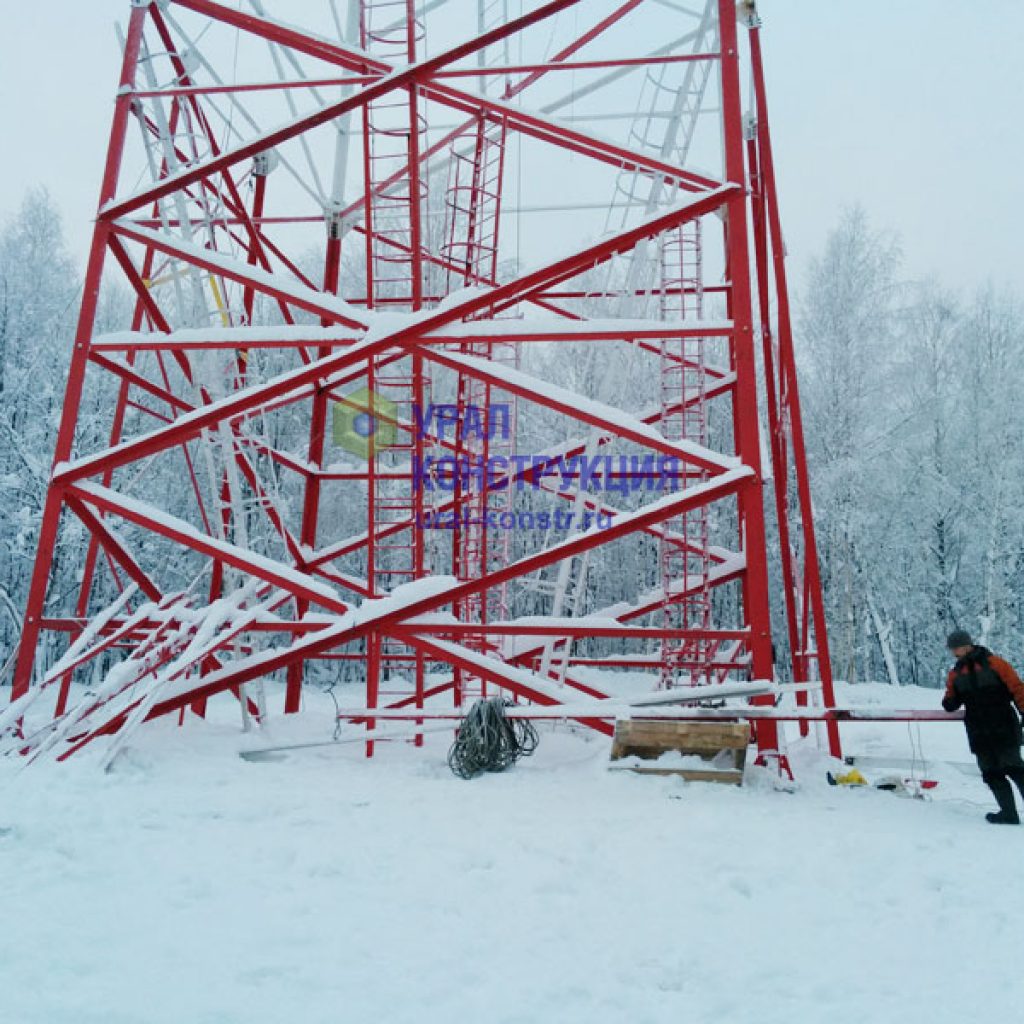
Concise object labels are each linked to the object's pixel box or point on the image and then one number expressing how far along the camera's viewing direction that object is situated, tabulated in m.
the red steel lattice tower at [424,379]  7.36
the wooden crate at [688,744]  6.44
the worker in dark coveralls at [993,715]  5.80
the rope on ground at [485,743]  6.93
